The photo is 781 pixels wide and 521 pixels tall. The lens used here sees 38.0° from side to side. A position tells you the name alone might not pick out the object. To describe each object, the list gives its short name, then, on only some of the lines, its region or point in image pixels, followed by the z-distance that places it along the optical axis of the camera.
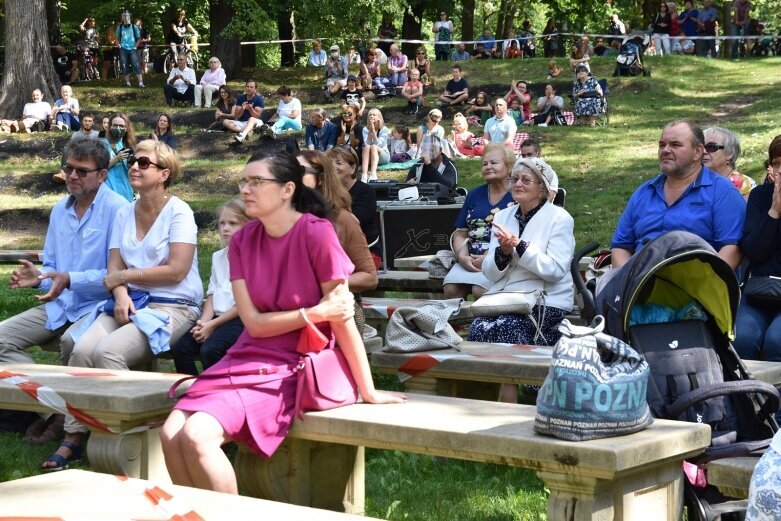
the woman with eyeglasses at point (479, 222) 7.68
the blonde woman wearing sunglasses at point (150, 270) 6.10
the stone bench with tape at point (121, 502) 3.38
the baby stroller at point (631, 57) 26.69
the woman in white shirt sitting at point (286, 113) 23.08
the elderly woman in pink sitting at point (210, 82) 26.17
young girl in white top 5.91
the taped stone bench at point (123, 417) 4.66
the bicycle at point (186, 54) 29.25
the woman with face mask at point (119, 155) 11.05
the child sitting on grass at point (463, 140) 20.78
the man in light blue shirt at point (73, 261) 6.47
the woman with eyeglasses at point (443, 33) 32.81
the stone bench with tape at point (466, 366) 5.32
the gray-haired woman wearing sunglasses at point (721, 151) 7.25
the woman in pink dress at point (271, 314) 4.30
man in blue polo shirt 6.12
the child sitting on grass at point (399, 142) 20.40
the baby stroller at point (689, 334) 4.25
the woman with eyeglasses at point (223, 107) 23.62
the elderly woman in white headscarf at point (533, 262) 6.54
